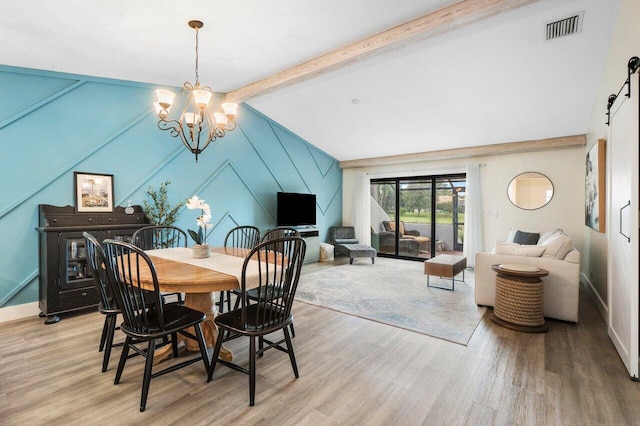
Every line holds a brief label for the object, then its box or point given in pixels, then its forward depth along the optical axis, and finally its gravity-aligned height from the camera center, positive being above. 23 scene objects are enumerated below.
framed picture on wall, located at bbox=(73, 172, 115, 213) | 3.59 +0.25
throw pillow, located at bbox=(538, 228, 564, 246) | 4.57 -0.35
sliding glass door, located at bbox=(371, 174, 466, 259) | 6.74 -0.06
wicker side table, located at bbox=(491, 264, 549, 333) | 3.07 -0.88
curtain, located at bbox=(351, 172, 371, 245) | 7.62 +0.09
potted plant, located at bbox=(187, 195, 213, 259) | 2.58 -0.20
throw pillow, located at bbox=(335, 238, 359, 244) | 7.24 -0.67
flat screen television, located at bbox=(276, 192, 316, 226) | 6.07 +0.08
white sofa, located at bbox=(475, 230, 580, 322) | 3.21 -0.64
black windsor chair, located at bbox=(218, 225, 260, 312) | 3.54 -0.30
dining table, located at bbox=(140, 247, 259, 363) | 1.95 -0.42
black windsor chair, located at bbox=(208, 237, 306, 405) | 1.93 -0.72
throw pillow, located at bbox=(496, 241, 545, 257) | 3.46 -0.43
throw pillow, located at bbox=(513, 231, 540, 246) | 5.01 -0.42
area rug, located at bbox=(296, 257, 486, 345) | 3.23 -1.14
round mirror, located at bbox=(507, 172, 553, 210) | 5.51 +0.40
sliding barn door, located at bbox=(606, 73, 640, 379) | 2.13 -0.10
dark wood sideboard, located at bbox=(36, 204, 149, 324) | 3.16 -0.46
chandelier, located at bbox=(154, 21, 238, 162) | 2.78 +1.00
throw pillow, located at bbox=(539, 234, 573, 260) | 3.38 -0.39
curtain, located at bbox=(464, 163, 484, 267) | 6.12 -0.05
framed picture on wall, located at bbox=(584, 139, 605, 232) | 3.51 +0.32
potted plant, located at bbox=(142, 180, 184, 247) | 4.09 +0.05
